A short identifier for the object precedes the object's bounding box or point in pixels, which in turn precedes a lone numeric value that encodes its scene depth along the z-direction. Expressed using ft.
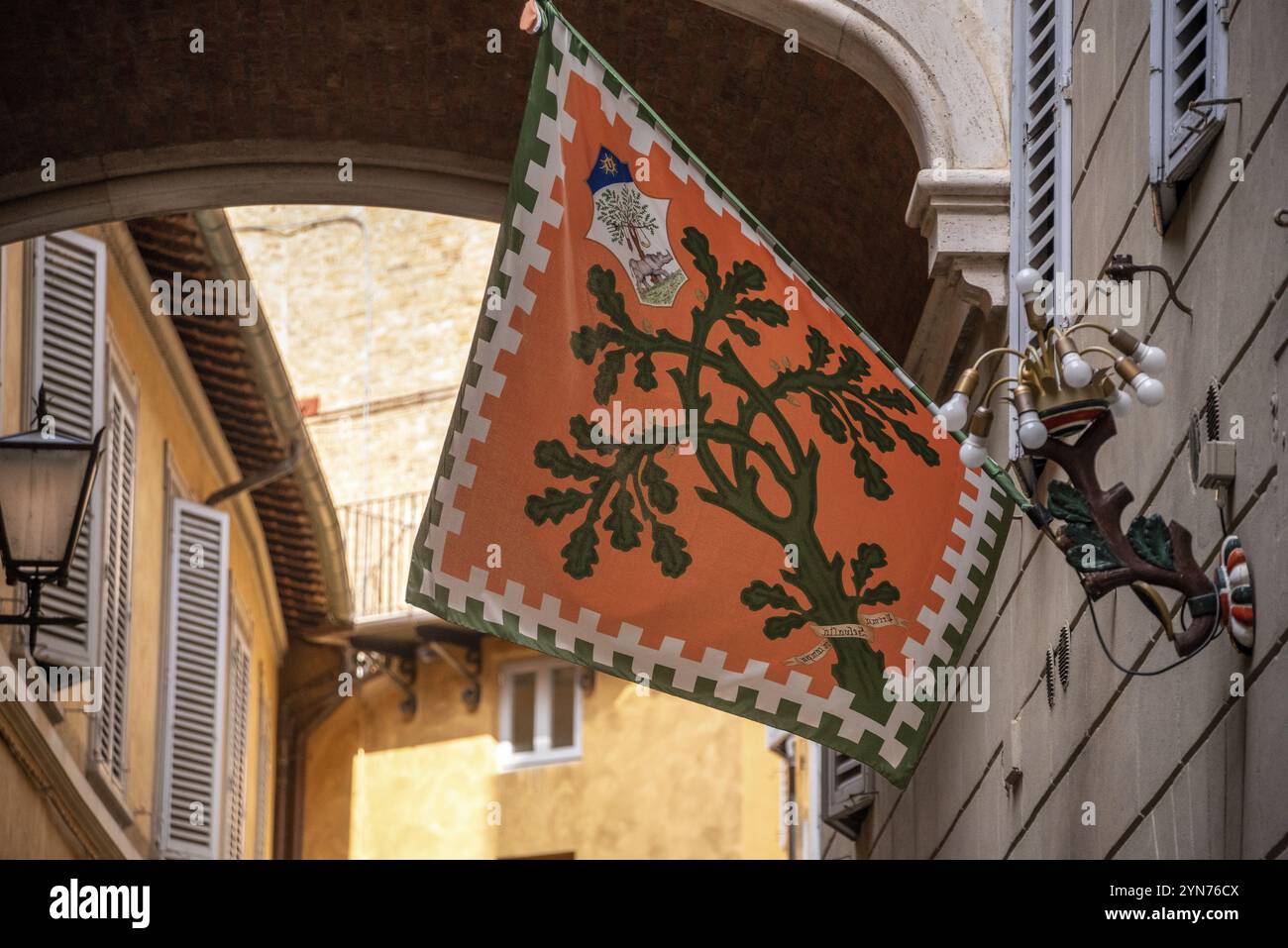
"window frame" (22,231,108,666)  44.29
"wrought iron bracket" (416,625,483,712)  81.76
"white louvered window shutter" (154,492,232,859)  55.83
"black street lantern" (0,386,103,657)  33.55
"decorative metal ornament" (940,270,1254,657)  20.16
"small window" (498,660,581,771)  80.64
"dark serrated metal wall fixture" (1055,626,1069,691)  26.08
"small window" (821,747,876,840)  41.32
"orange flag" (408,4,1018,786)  25.45
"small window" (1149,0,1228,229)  21.04
